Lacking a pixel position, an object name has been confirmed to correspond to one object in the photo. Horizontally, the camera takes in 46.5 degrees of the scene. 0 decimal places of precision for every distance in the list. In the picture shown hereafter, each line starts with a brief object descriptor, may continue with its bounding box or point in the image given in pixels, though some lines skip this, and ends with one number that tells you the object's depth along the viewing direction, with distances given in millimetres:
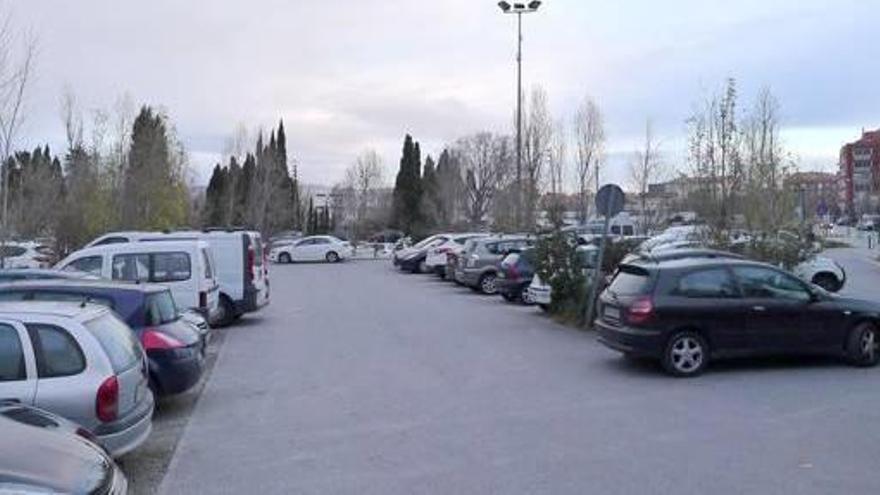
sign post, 18766
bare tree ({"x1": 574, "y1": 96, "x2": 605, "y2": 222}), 50344
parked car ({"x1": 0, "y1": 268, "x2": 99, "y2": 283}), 14039
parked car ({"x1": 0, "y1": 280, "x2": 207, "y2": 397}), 10539
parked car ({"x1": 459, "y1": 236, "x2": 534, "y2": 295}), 28594
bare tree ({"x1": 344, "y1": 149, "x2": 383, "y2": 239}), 103125
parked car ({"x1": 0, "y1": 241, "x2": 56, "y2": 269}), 27656
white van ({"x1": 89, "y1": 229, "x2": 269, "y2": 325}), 19859
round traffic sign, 18781
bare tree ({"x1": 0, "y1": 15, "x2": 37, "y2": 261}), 20266
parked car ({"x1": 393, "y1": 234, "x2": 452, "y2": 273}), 40688
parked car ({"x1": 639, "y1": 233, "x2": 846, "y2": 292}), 25005
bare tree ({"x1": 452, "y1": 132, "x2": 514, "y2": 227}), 77062
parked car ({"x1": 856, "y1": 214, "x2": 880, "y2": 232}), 85119
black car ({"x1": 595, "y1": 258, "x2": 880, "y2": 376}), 12977
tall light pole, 38875
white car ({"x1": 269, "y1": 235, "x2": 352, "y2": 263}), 53656
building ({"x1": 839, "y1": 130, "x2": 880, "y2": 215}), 67625
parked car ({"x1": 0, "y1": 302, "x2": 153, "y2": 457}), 7449
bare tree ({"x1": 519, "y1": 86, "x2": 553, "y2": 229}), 47594
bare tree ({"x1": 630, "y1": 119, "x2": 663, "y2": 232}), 47188
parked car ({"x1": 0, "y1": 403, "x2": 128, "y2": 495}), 4219
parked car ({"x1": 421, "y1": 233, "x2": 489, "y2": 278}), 37375
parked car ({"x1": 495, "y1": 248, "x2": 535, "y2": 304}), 24250
